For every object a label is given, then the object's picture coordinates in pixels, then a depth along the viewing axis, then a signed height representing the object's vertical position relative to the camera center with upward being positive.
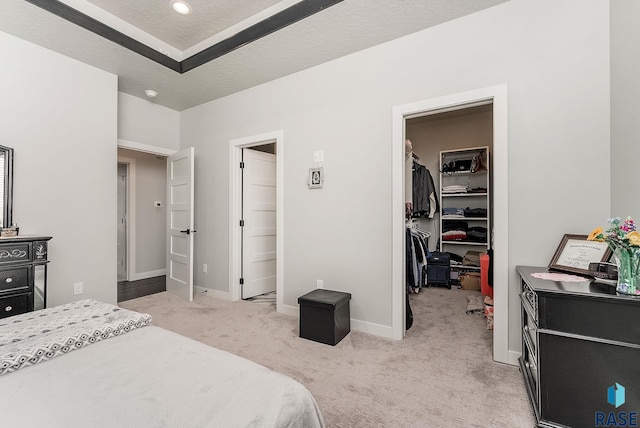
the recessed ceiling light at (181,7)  2.36 +1.73
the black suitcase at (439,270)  4.33 -0.86
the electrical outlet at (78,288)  2.96 -0.76
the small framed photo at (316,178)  3.03 +0.38
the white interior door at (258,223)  3.88 -0.12
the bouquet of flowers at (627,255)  1.35 -0.20
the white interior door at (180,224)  3.80 -0.13
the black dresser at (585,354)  1.33 -0.69
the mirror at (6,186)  2.49 +0.25
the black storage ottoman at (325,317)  2.47 -0.91
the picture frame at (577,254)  1.73 -0.25
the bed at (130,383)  0.80 -0.55
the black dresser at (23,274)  2.22 -0.47
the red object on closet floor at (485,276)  3.36 -0.76
